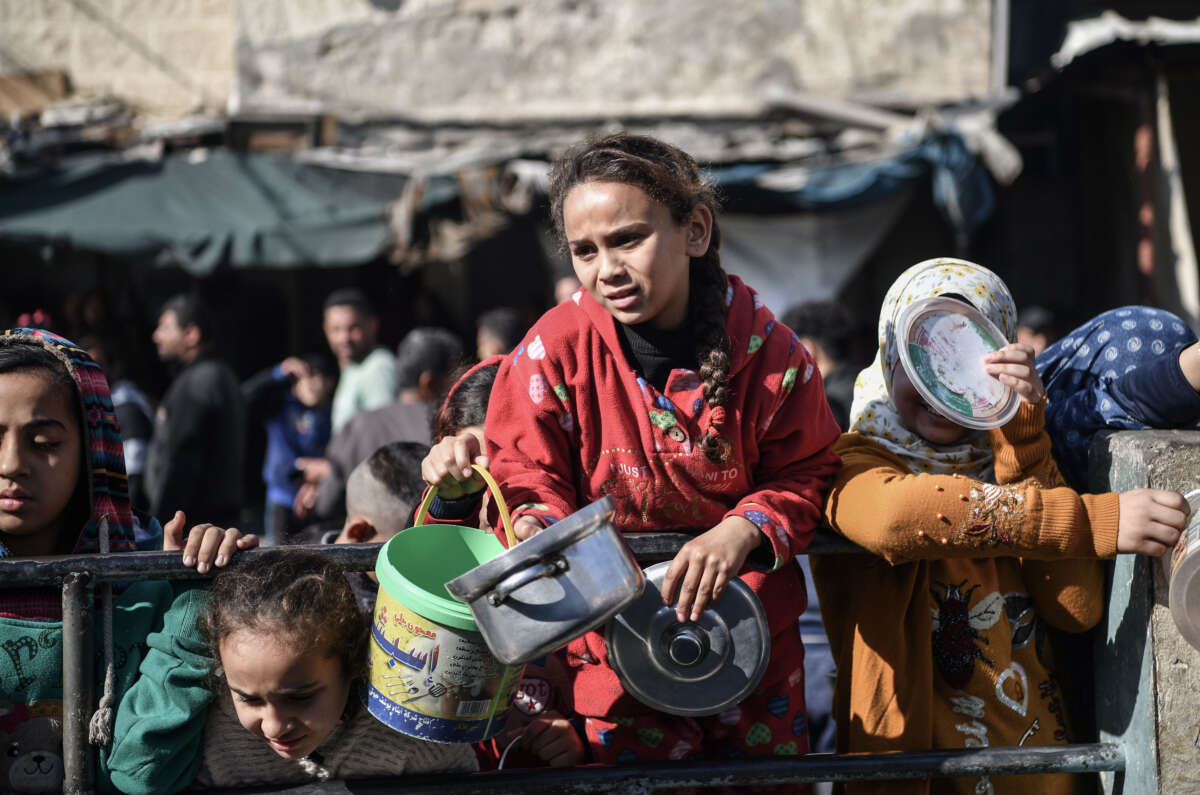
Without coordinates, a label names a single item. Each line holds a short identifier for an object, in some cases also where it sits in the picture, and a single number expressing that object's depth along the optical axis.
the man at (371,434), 5.04
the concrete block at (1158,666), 2.06
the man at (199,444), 5.96
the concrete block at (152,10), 12.37
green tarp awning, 8.85
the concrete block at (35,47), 12.27
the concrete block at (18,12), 12.24
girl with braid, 2.19
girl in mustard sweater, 2.08
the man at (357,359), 6.70
